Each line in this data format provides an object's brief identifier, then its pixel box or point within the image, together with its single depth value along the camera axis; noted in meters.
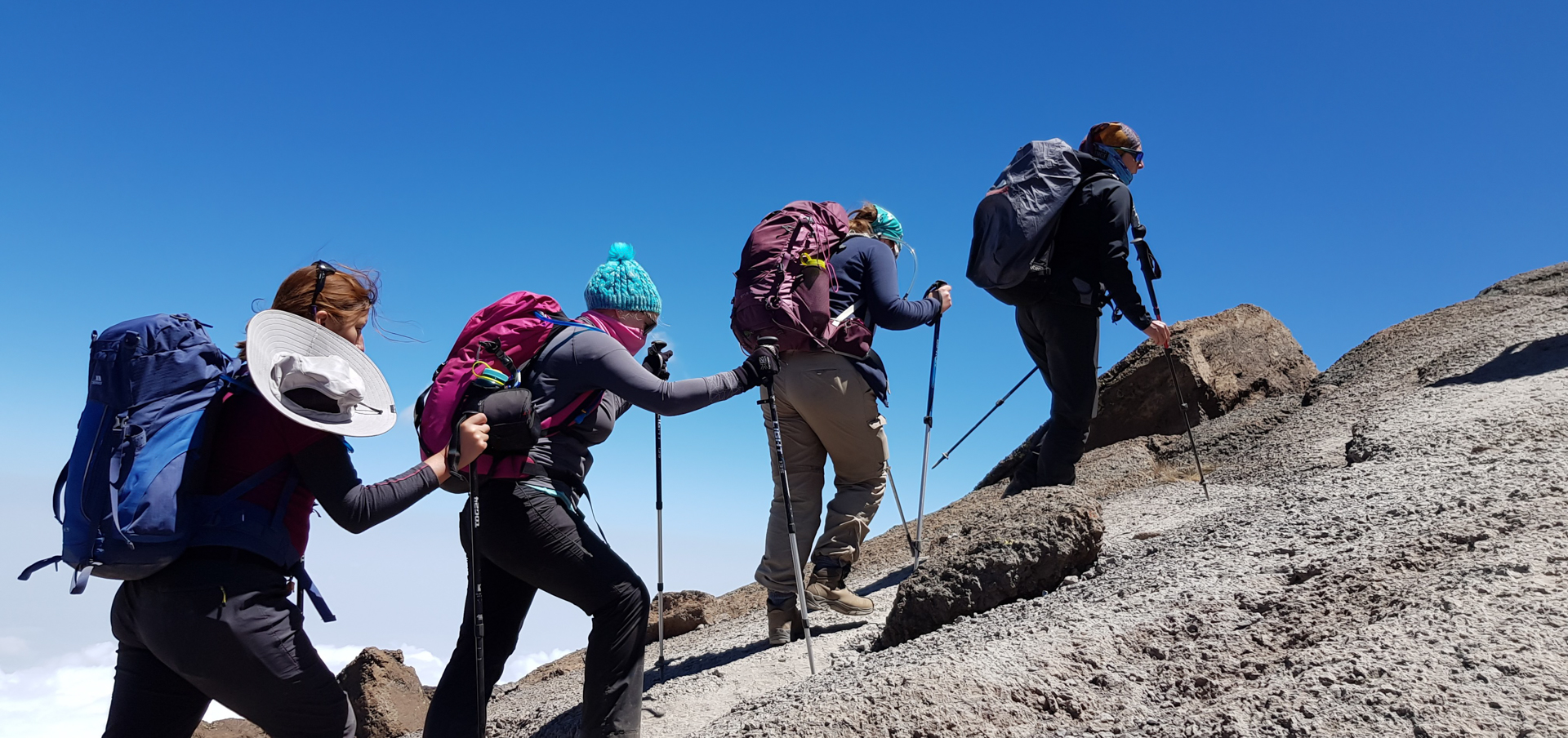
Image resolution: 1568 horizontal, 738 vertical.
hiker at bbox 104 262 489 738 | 3.09
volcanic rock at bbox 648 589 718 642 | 8.32
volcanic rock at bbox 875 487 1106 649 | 5.25
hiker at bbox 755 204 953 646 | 5.67
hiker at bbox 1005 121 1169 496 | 6.70
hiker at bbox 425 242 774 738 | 4.11
